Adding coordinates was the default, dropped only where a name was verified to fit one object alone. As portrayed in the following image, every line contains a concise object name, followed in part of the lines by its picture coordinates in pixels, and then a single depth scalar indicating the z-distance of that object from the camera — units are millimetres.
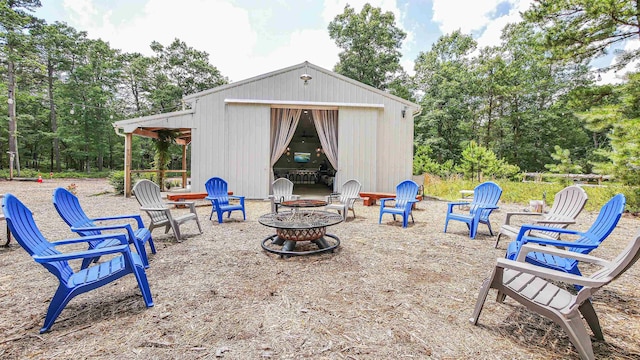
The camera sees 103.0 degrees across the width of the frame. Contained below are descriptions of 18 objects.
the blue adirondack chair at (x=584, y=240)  2191
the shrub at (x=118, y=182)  8953
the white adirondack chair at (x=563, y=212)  3055
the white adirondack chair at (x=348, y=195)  5189
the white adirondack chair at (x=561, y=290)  1383
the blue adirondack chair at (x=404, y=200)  4770
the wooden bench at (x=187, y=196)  6568
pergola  7585
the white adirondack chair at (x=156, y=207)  3629
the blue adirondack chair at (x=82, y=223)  2486
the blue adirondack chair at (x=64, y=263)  1701
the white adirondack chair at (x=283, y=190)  5812
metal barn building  7820
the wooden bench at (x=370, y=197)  7207
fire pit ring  3123
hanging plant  9195
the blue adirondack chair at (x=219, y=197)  5004
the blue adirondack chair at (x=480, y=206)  4113
